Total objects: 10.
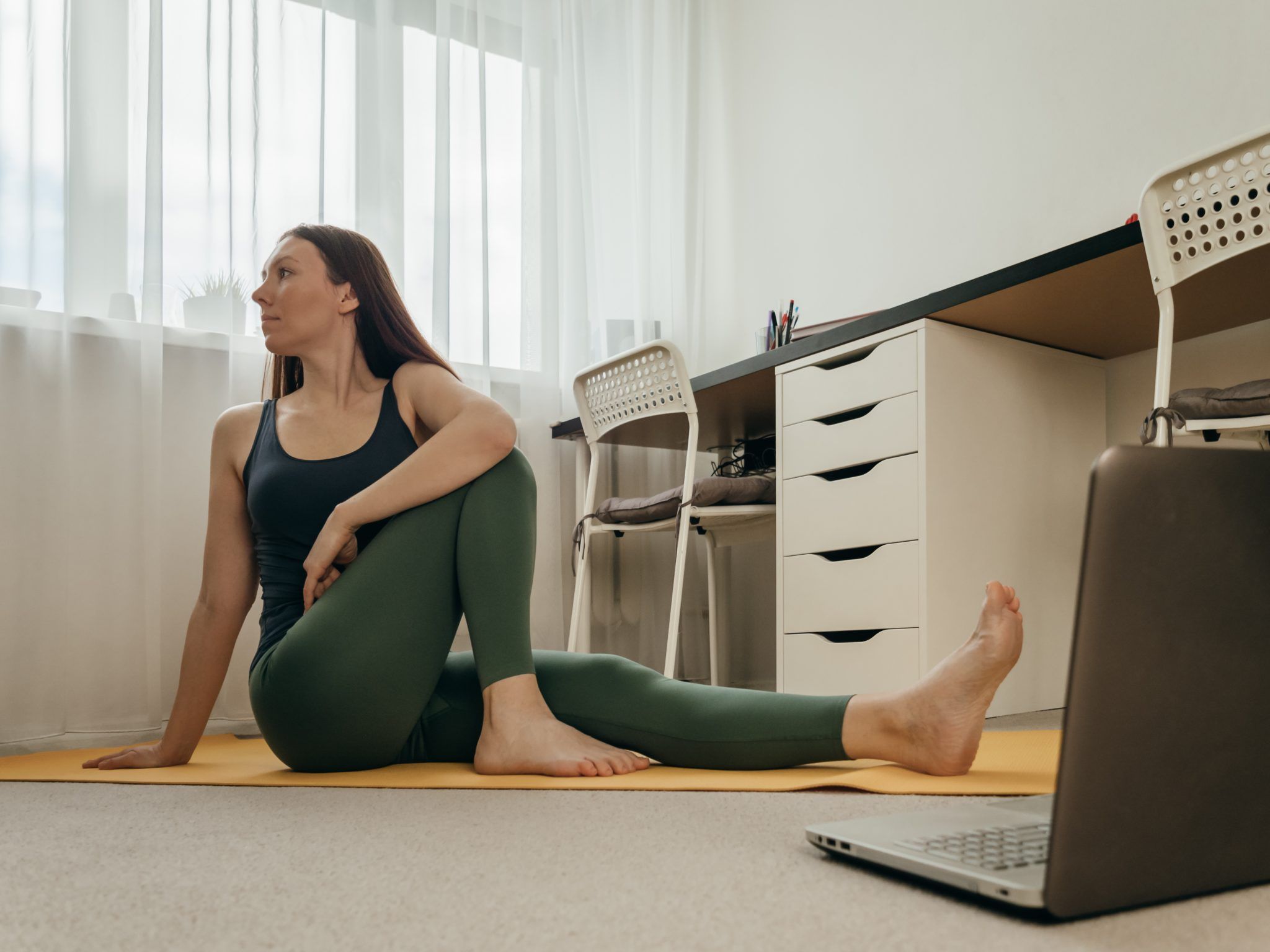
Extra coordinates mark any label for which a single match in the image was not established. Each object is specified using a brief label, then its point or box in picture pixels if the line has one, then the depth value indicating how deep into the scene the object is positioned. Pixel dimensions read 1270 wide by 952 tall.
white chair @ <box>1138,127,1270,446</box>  1.33
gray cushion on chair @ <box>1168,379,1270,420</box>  1.37
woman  1.07
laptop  0.46
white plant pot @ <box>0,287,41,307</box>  1.97
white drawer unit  1.73
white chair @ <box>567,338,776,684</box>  2.14
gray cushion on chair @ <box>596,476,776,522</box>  2.14
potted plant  2.19
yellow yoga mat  0.98
